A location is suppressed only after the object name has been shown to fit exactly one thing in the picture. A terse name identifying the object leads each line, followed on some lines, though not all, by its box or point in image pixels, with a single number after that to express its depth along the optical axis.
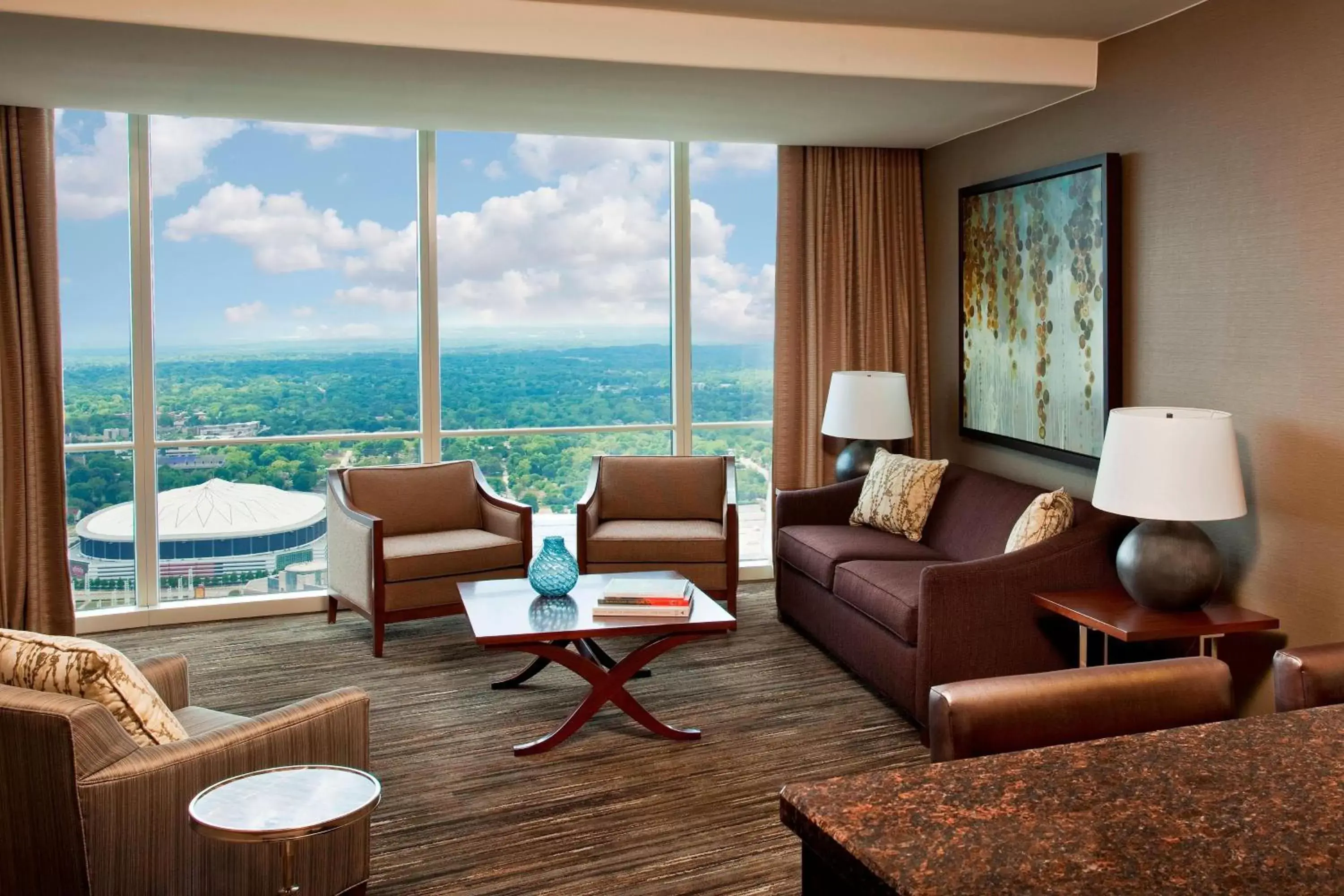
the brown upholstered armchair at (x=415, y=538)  5.09
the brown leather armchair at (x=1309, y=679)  1.87
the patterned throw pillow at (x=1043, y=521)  4.20
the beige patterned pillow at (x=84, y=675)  2.47
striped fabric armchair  2.30
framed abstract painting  4.65
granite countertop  1.08
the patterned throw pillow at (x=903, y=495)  5.29
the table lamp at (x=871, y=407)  5.70
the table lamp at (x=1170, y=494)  3.51
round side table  2.08
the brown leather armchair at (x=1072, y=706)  1.63
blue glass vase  4.29
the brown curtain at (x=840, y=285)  6.26
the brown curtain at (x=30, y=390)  5.14
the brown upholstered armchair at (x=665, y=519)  5.41
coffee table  3.89
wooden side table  3.54
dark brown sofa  3.99
